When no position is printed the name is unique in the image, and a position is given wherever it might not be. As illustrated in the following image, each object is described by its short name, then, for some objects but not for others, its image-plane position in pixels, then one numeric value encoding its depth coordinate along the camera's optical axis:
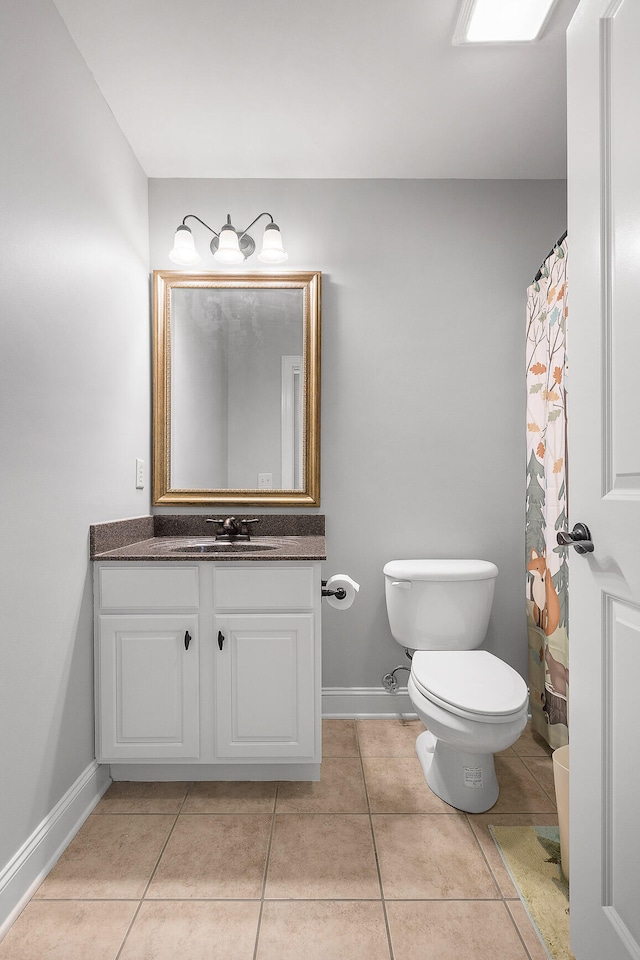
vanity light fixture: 2.22
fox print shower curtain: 1.97
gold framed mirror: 2.39
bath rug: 1.28
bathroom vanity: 1.82
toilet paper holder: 1.94
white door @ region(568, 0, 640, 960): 0.97
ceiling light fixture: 1.55
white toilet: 1.62
